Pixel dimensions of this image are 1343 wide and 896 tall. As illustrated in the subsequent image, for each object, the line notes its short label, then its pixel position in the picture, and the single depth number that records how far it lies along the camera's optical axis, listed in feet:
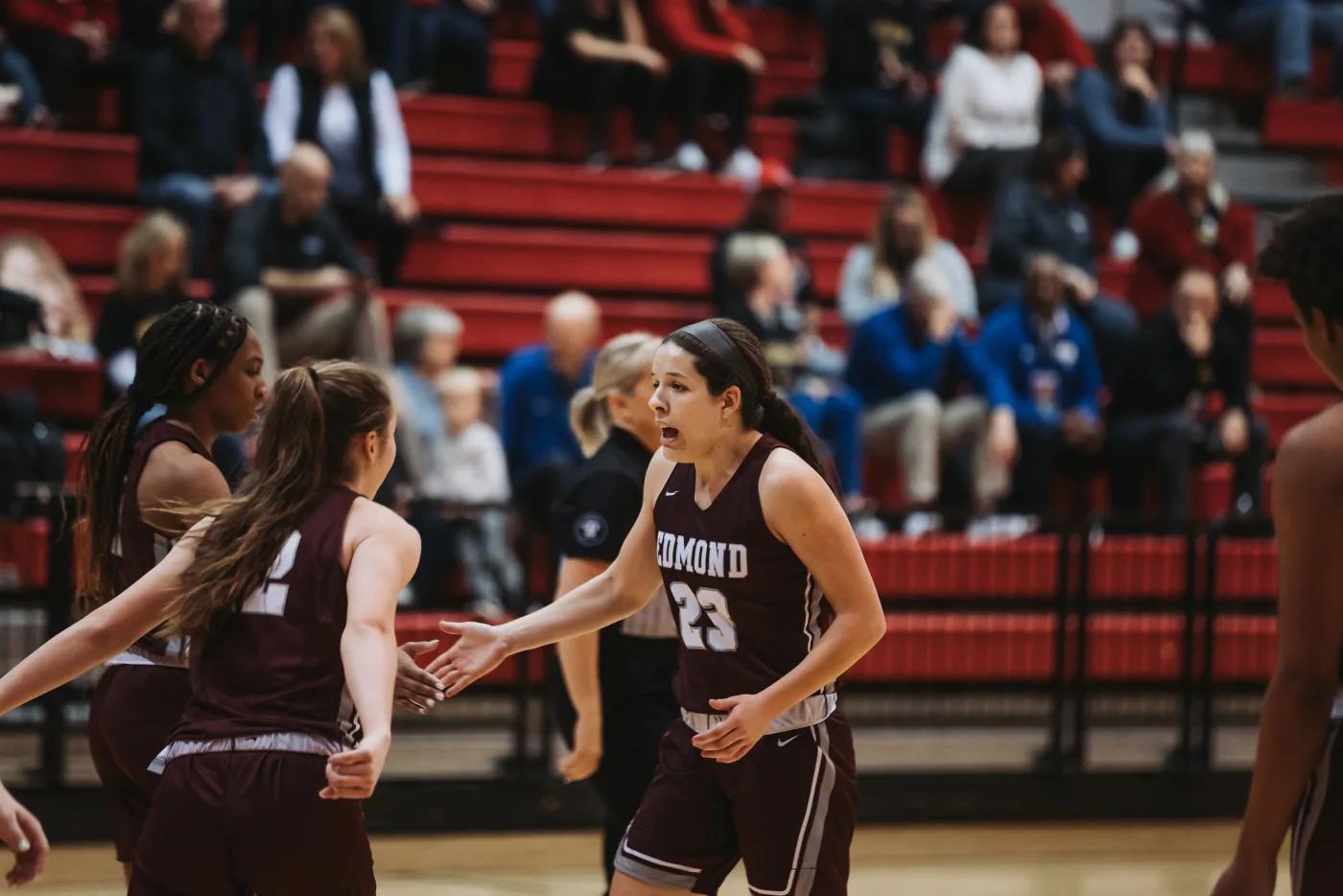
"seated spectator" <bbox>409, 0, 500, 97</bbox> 64.96
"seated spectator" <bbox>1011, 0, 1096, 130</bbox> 74.35
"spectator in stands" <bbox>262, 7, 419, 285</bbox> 56.77
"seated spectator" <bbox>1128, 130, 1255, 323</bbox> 63.66
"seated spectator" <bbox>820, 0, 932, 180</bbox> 69.21
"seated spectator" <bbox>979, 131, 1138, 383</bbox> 61.92
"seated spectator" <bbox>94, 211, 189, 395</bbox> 47.44
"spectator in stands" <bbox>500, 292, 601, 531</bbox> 49.73
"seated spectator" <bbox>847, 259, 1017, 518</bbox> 53.18
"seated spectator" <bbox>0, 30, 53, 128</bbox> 56.47
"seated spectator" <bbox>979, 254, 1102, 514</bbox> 54.93
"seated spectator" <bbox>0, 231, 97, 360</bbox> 49.66
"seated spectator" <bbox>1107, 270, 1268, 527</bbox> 55.43
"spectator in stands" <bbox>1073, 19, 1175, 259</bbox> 70.11
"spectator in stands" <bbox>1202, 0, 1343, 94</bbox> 78.54
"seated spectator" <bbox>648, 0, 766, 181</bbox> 65.11
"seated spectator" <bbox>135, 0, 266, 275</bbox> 55.08
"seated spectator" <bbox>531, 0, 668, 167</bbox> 63.56
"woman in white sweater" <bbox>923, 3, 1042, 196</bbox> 66.96
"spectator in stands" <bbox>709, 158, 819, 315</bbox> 54.98
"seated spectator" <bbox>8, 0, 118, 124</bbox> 57.77
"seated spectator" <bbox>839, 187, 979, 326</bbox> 57.87
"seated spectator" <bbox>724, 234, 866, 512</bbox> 51.83
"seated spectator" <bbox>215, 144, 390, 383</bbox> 50.28
